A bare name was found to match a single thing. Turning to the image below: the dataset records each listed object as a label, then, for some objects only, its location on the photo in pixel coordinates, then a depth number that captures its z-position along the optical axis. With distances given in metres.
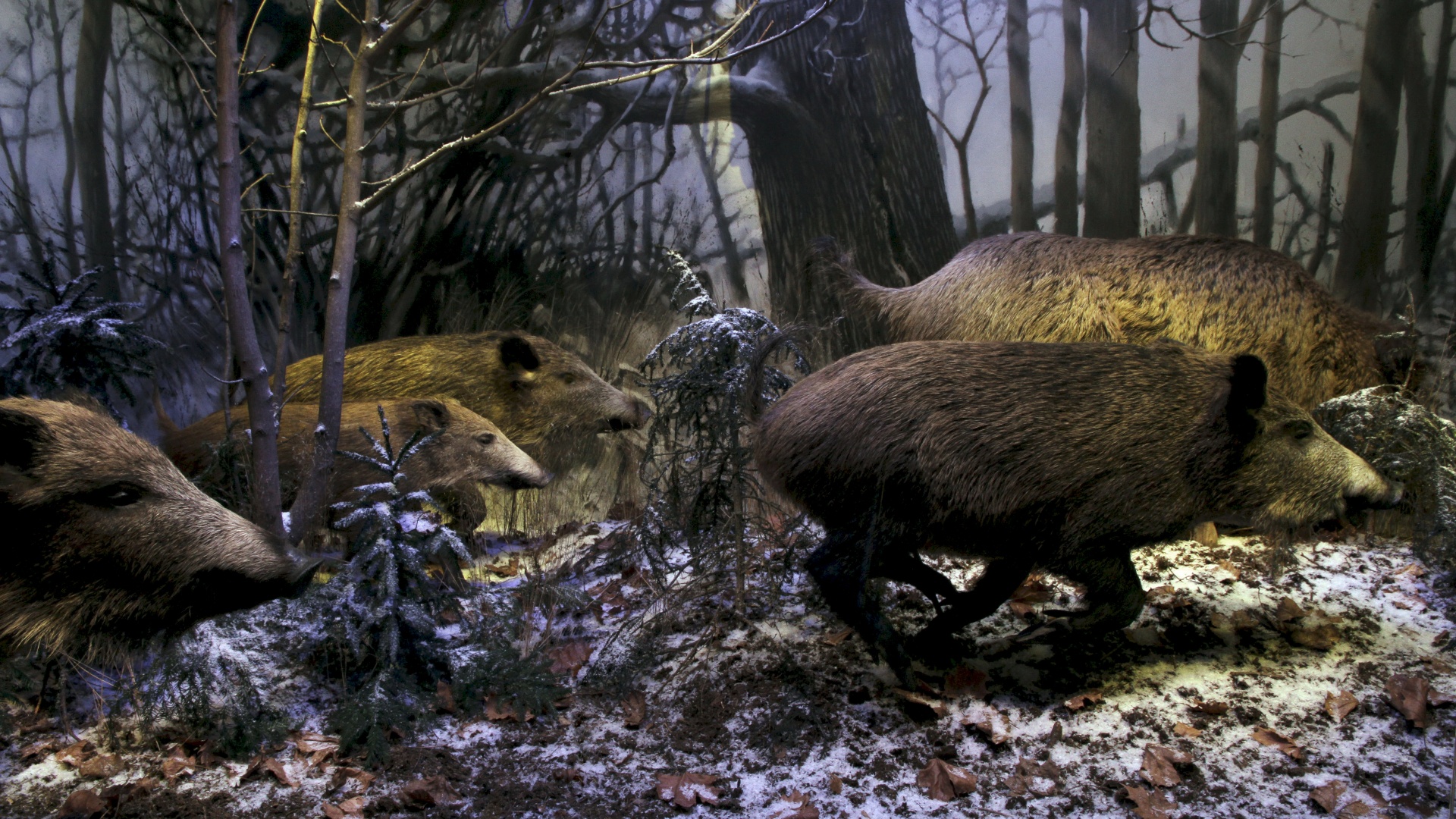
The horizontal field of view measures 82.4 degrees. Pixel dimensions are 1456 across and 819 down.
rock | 2.93
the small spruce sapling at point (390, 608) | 2.55
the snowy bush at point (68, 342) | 3.17
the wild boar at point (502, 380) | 4.07
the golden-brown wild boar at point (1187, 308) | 3.38
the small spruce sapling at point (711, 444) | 3.05
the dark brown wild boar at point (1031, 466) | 2.61
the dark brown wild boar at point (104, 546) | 2.05
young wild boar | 3.31
